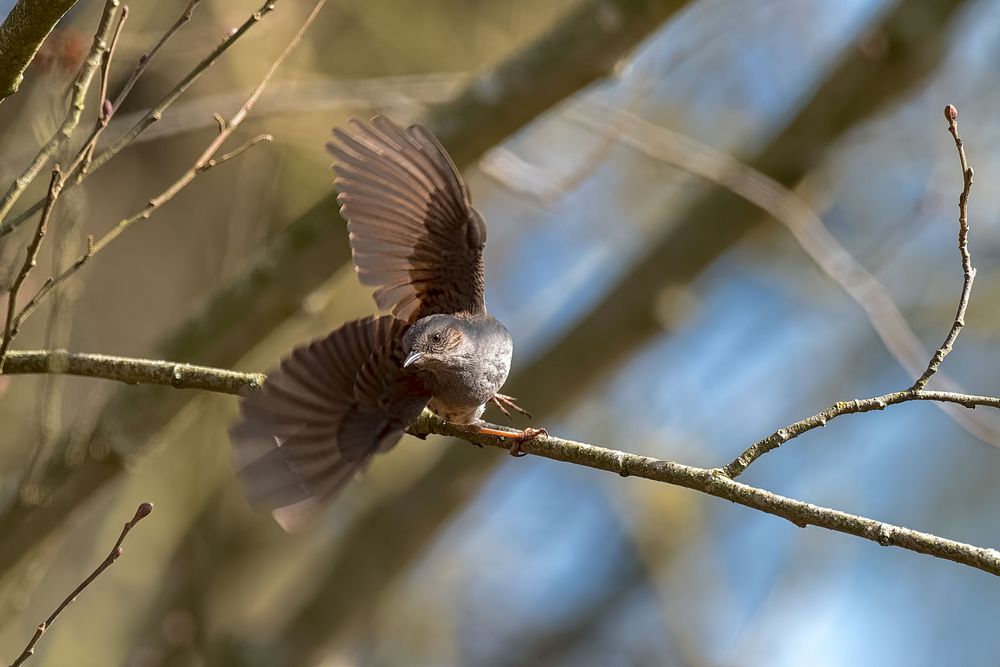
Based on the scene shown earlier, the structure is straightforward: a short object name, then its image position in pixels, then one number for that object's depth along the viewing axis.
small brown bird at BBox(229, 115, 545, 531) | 5.76
